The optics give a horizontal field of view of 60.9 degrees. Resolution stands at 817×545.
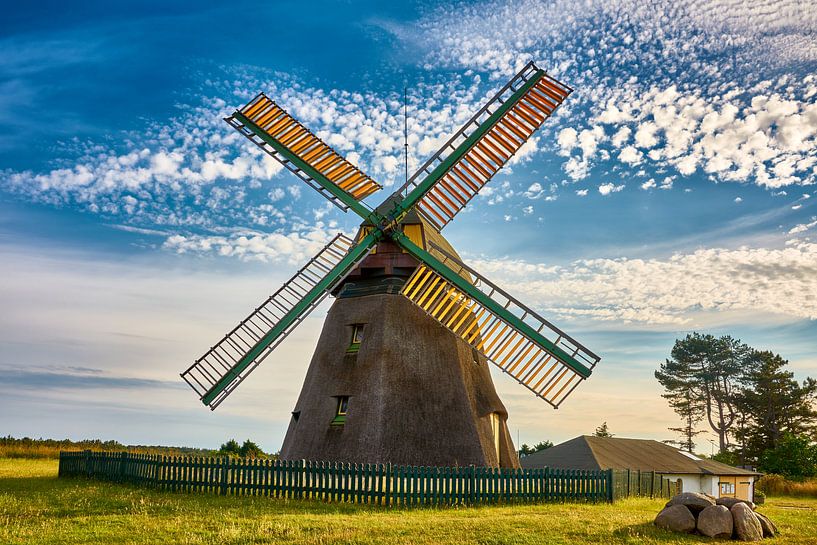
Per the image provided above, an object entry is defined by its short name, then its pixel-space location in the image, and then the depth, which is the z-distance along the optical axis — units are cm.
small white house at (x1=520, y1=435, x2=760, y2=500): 2722
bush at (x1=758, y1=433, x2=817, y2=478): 4097
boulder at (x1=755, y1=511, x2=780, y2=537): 1280
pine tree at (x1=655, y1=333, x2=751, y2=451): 4831
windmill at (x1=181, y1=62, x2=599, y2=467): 1590
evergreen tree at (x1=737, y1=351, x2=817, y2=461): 4594
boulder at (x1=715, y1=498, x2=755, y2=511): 1286
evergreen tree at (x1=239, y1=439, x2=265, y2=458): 3047
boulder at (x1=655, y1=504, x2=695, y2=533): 1253
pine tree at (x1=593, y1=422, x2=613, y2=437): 4756
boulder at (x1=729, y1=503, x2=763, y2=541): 1226
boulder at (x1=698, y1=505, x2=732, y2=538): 1223
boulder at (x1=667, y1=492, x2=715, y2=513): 1282
